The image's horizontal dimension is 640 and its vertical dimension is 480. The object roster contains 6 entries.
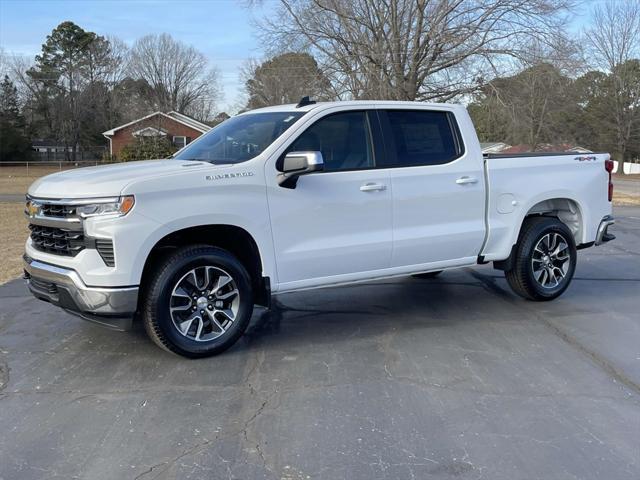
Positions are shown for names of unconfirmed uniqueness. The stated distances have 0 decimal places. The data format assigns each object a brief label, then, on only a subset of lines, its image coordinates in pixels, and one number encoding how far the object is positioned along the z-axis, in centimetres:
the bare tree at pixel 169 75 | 6988
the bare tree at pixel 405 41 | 2433
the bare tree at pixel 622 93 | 5402
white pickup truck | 470
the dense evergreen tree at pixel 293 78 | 2555
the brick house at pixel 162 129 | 4956
